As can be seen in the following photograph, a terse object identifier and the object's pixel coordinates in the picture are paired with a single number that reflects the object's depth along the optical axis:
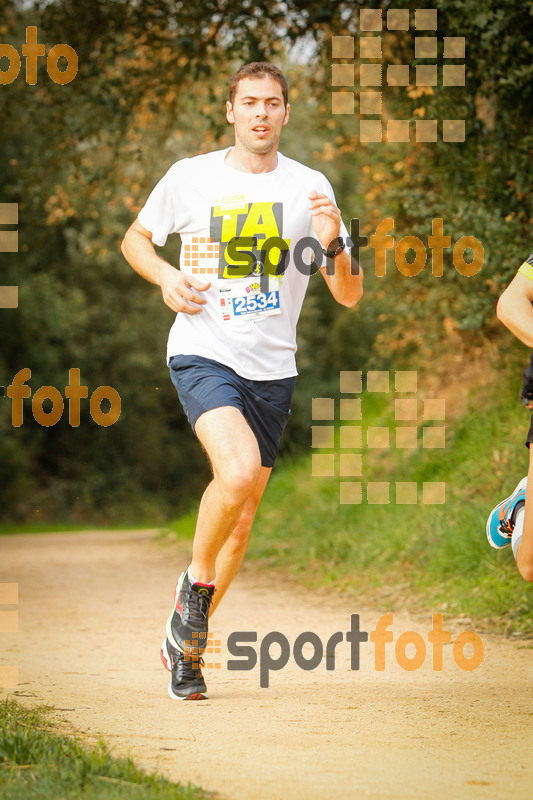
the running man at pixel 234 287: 8.59
